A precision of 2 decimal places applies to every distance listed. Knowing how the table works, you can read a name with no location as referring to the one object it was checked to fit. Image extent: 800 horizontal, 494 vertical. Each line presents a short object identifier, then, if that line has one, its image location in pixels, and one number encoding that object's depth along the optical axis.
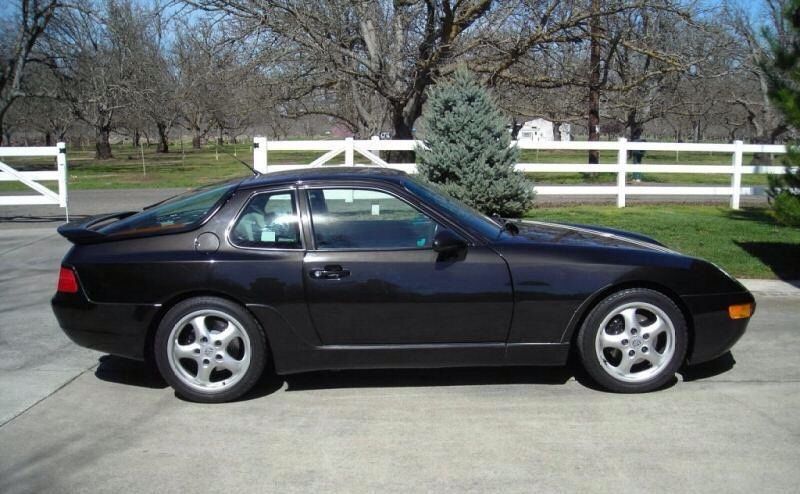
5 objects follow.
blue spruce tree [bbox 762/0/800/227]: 8.55
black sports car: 4.91
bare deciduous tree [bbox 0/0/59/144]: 30.73
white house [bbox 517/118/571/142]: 83.94
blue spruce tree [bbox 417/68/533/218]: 11.78
